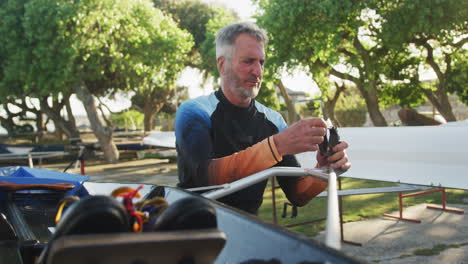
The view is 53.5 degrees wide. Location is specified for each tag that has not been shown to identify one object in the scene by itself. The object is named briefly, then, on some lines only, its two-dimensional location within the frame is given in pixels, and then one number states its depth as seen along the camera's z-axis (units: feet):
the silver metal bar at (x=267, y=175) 5.57
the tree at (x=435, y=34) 47.85
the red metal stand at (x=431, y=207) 22.79
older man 7.84
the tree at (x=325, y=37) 54.19
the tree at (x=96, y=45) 55.01
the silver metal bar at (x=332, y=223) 3.06
